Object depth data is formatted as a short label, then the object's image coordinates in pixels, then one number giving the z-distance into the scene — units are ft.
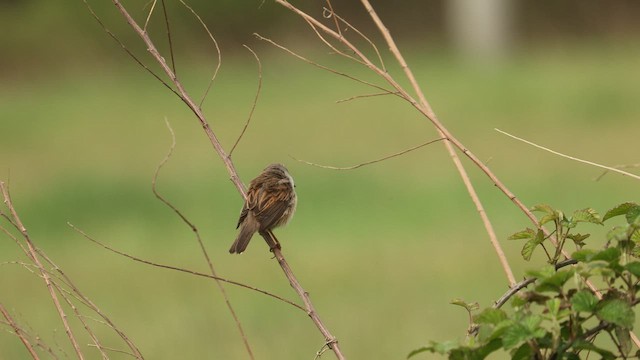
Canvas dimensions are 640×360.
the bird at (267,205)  30.81
